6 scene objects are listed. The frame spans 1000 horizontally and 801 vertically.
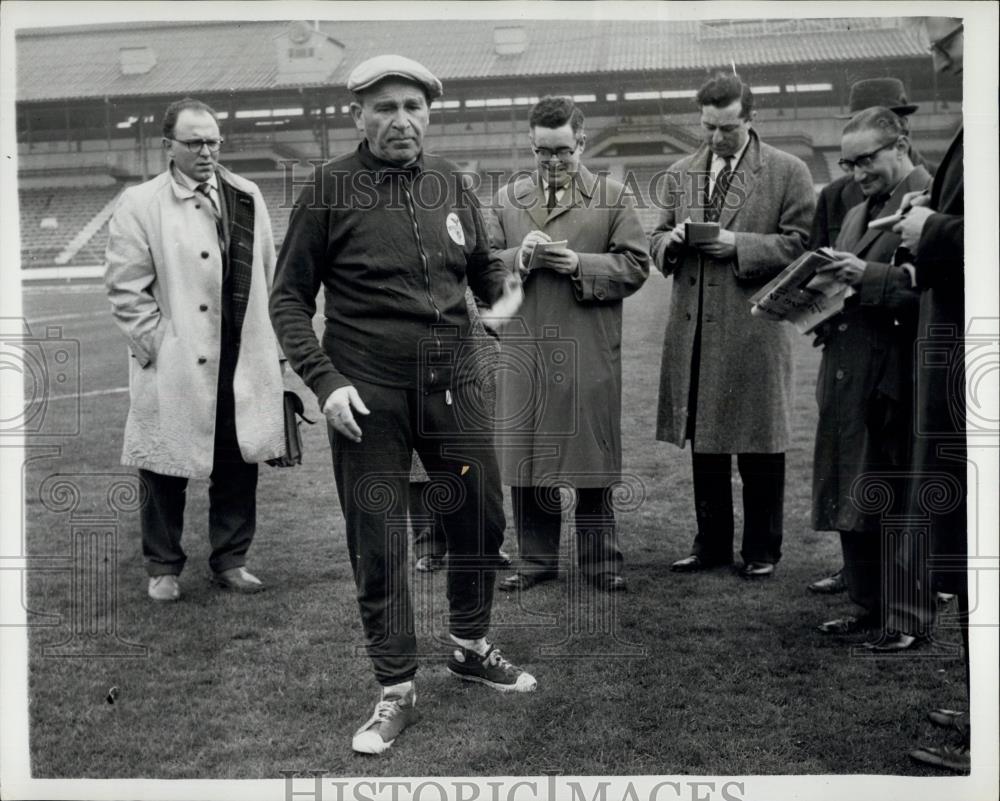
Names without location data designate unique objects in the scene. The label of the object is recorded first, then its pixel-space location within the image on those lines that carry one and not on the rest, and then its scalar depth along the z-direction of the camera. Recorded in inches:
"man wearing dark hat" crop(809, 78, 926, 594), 160.9
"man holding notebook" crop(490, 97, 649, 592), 177.0
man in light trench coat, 169.0
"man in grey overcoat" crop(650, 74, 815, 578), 180.7
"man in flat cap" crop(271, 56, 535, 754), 135.2
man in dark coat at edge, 133.0
